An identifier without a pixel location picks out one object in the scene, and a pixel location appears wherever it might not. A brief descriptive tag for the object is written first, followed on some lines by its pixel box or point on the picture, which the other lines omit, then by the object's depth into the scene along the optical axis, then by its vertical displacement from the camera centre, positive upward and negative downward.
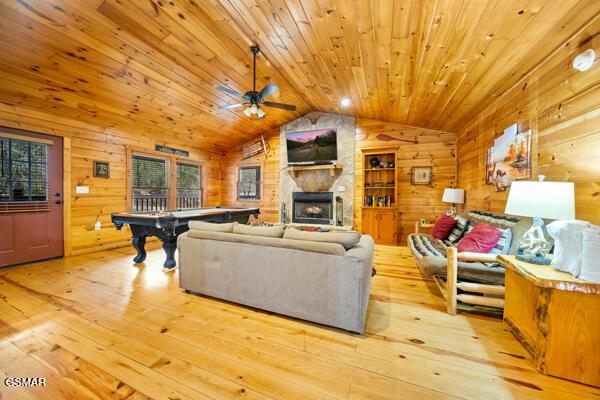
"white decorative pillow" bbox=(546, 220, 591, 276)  1.46 -0.29
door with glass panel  3.38 -0.05
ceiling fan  3.04 +1.38
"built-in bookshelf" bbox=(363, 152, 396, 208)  5.39 +0.44
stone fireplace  5.81 +0.41
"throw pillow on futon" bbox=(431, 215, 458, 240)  3.63 -0.48
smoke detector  1.77 +1.09
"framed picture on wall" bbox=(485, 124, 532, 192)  2.57 +0.49
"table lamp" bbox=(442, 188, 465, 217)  4.34 +0.04
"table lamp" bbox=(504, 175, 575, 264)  1.58 -0.06
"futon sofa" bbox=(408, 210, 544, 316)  2.13 -0.72
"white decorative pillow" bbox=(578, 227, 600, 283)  1.35 -0.33
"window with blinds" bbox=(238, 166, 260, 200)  6.91 +0.39
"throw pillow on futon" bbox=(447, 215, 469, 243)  3.32 -0.47
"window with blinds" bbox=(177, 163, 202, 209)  6.06 +0.27
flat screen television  5.93 +1.33
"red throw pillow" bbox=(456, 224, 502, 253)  2.38 -0.44
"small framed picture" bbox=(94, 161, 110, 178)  4.31 +0.48
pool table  3.07 -0.45
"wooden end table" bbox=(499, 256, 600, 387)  1.39 -0.79
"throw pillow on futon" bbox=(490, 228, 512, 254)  2.30 -0.46
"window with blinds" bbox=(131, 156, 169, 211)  5.07 +0.26
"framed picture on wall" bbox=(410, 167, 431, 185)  5.17 +0.50
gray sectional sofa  1.88 -0.67
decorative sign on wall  5.35 +1.10
